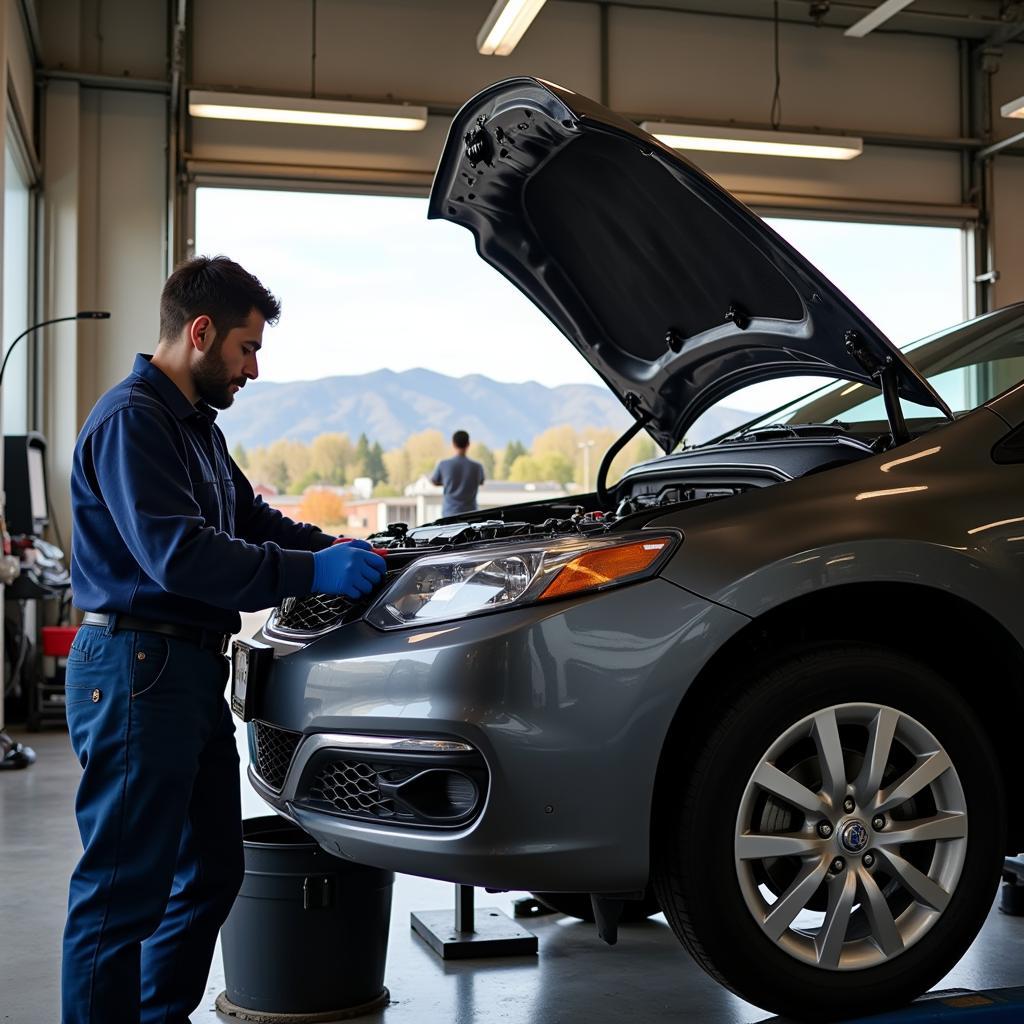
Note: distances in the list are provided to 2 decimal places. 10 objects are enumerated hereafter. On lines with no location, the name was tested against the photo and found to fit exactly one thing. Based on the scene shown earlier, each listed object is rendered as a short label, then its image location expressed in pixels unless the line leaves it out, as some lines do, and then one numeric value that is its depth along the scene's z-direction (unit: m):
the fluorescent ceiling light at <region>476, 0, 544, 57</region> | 6.80
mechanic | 1.86
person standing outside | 9.28
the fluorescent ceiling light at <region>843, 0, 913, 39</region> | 7.88
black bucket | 2.30
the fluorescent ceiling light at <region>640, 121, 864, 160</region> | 8.76
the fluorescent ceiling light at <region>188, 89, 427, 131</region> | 7.96
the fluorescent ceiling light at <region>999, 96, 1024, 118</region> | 8.65
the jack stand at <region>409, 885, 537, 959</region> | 2.72
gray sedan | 1.81
